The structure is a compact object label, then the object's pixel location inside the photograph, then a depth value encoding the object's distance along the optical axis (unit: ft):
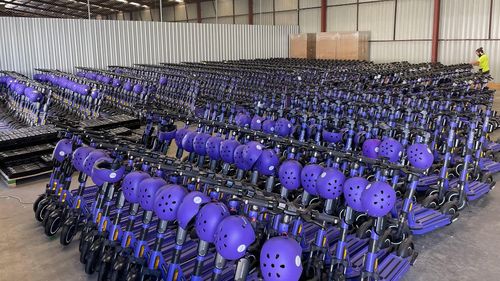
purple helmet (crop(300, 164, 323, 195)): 10.75
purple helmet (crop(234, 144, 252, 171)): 13.23
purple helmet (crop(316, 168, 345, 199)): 10.37
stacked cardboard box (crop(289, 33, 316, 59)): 70.33
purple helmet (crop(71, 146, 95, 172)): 12.48
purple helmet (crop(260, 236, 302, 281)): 7.38
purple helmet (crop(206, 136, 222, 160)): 14.43
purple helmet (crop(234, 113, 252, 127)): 19.34
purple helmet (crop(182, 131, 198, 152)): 15.61
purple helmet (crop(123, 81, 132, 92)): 33.30
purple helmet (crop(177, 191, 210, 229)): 8.69
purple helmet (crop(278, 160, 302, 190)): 11.19
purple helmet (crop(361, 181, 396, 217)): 9.52
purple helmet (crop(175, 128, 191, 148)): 16.58
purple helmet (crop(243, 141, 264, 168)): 12.89
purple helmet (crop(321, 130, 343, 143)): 17.12
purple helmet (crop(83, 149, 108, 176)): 11.87
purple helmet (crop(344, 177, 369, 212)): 9.87
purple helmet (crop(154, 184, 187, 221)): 9.04
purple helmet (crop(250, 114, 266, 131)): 18.61
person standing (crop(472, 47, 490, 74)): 41.49
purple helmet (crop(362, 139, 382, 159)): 14.84
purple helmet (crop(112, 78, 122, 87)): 35.32
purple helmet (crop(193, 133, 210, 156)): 15.06
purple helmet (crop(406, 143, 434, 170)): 13.32
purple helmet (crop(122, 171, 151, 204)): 10.12
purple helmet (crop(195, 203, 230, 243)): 8.20
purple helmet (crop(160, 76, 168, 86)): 36.67
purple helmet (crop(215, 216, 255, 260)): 7.72
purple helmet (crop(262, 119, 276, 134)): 18.11
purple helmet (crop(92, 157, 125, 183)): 11.13
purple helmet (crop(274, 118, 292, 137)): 17.94
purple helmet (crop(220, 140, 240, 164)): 13.81
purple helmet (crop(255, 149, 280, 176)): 12.76
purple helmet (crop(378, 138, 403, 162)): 13.94
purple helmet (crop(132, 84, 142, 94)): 32.50
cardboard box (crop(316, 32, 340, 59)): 67.00
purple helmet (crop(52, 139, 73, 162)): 14.38
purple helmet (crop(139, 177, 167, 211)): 9.66
